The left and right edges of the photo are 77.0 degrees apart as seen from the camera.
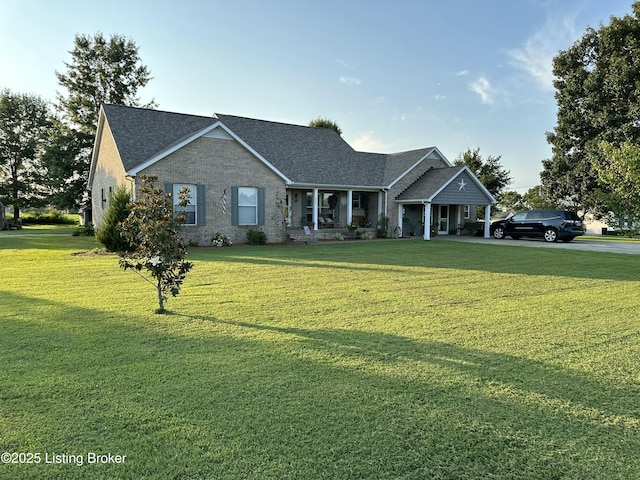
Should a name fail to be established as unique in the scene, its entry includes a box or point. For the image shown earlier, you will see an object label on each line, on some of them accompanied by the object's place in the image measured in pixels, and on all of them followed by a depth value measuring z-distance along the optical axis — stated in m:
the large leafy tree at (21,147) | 42.41
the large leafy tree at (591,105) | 30.04
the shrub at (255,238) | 18.59
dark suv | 21.53
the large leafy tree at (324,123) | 42.78
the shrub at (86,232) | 24.73
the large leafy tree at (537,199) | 34.88
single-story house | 17.72
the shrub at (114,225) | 15.13
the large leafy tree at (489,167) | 37.00
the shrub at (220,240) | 17.84
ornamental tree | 6.20
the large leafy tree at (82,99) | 34.91
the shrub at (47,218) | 45.03
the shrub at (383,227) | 23.77
